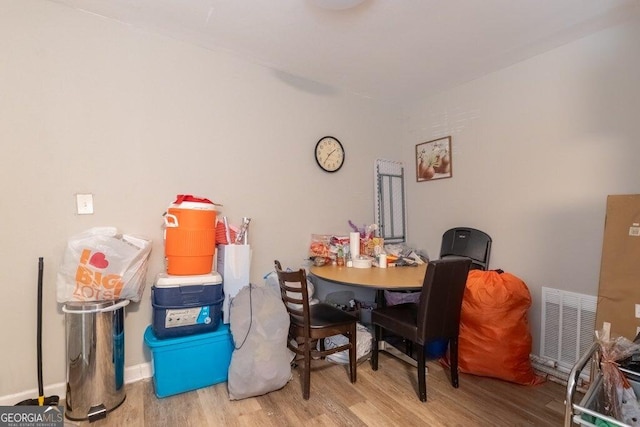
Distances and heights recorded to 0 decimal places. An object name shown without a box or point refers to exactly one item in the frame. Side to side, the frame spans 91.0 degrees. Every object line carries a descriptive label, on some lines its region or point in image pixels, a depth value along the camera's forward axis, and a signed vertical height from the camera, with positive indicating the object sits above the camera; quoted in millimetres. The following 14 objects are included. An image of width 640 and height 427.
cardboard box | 1583 -319
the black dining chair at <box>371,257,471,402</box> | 1870 -660
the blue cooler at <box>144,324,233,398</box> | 1931 -951
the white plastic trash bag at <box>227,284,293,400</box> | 1908 -849
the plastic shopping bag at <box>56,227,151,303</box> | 1760 -321
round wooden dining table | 2002 -480
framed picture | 3005 +486
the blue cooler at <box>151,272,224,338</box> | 1938 -584
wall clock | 2934 +533
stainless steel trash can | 1743 -824
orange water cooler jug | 1993 -150
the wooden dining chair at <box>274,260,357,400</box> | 1951 -732
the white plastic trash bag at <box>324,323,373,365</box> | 2436 -1074
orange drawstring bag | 2094 -831
